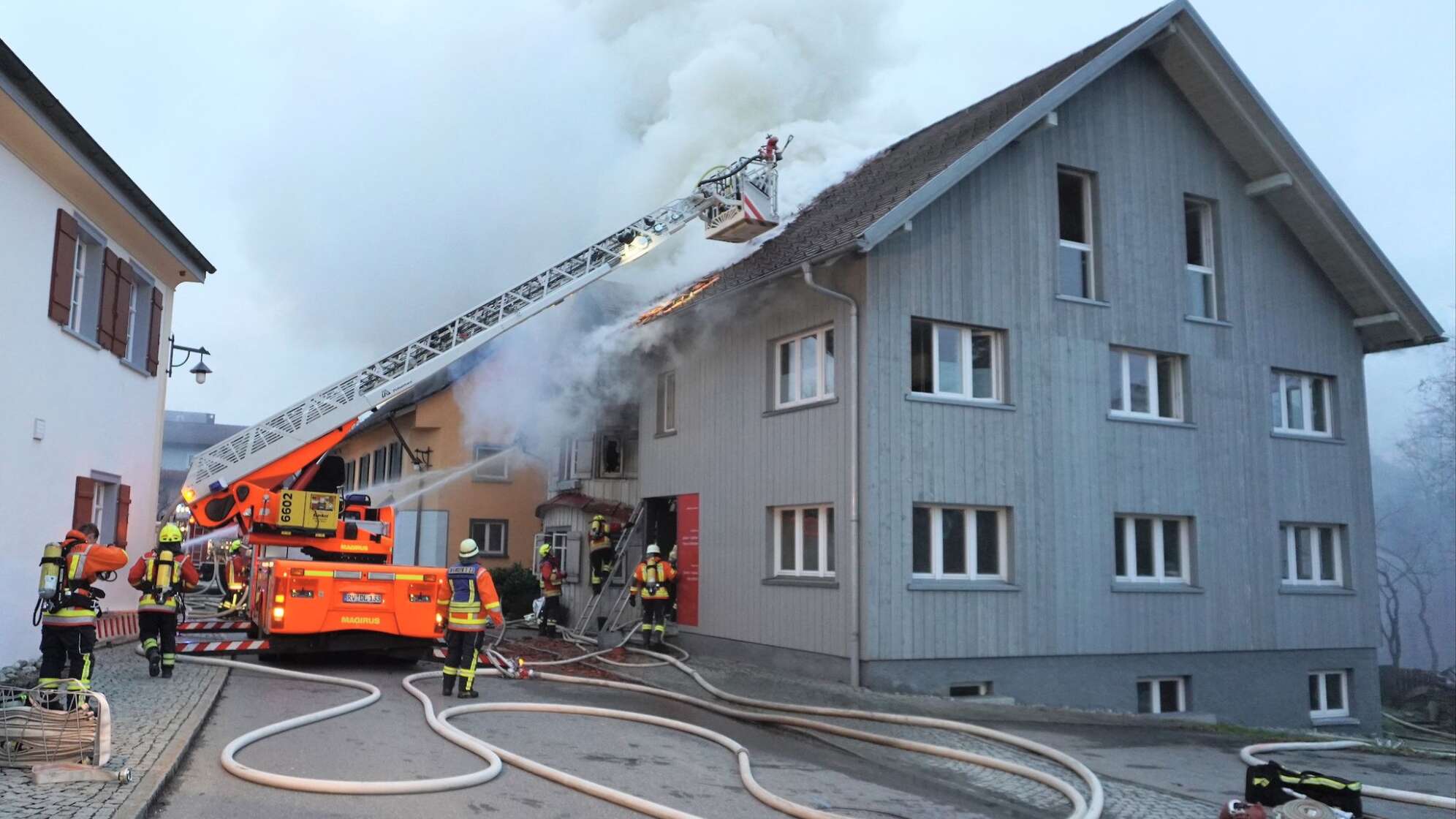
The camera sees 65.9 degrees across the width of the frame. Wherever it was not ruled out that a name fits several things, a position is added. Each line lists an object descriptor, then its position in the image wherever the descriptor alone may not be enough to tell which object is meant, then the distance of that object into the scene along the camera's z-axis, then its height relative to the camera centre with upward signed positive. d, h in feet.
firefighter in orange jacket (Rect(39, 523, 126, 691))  28.84 -1.28
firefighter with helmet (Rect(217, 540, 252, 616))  47.91 -0.52
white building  34.22 +8.22
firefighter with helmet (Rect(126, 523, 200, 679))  35.94 -0.83
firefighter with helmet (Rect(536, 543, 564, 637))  60.03 -1.19
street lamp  61.41 +10.61
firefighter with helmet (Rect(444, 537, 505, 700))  34.83 -1.48
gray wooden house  44.39 +7.17
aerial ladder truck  40.75 +2.08
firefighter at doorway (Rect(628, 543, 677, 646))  52.11 -0.93
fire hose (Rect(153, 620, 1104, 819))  21.54 -4.25
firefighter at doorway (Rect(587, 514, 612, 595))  61.36 +1.11
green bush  77.41 -1.52
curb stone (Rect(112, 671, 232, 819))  18.84 -3.92
